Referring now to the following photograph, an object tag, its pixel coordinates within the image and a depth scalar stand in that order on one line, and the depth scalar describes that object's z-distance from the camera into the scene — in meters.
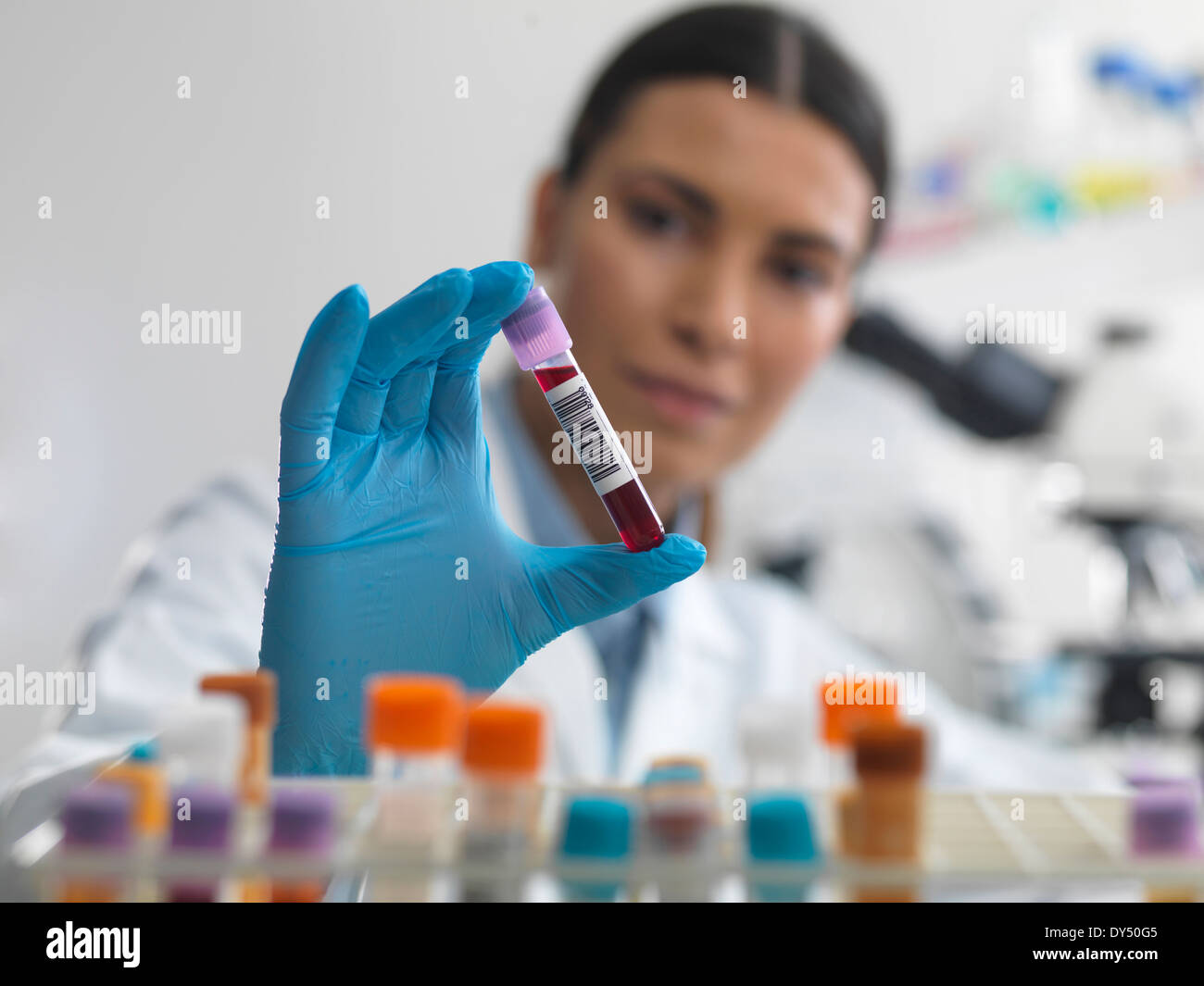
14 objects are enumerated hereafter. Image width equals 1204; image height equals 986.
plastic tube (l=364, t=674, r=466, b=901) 0.45
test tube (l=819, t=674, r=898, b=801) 0.76
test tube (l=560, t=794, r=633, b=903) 0.43
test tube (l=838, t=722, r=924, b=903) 0.44
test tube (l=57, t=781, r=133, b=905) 0.40
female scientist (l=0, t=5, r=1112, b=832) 1.11
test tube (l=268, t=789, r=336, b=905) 0.41
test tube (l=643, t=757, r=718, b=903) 0.43
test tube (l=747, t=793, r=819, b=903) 0.43
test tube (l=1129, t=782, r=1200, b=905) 0.44
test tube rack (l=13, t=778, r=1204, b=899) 0.40
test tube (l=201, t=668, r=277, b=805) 0.55
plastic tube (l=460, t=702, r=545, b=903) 0.42
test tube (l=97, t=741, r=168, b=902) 0.41
